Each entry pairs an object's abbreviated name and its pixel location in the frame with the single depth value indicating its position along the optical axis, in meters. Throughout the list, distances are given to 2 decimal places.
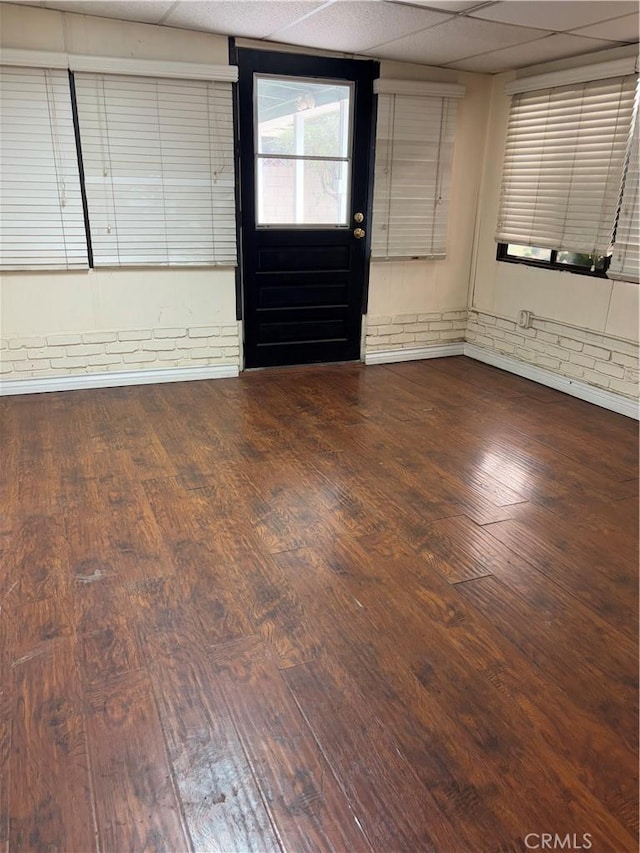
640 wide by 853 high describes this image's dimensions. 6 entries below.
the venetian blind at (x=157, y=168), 3.85
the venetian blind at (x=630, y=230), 3.75
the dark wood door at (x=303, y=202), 4.26
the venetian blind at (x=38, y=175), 3.63
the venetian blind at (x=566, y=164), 3.88
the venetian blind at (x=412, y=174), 4.57
